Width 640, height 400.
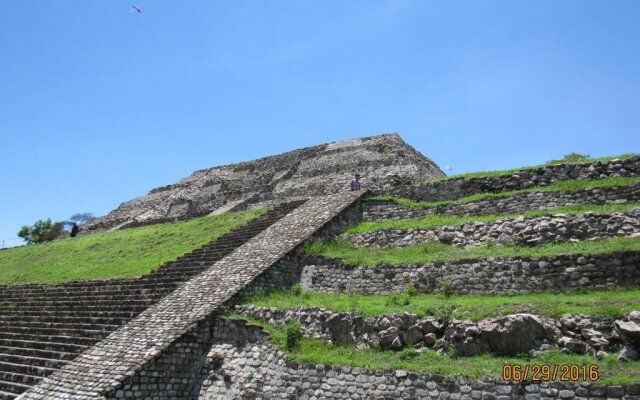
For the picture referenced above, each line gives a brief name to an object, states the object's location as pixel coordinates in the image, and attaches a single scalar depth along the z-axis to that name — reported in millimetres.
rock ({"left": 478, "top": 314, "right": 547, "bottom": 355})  7773
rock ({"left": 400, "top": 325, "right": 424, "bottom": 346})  8814
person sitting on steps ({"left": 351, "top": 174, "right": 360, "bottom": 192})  18875
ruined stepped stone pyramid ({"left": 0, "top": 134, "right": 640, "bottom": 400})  7848
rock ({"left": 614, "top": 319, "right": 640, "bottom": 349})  7117
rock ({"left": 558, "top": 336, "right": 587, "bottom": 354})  7438
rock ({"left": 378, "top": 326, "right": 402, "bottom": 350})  8906
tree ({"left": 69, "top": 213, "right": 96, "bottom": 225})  52944
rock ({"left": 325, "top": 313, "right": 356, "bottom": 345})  9562
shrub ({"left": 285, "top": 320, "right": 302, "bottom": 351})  9664
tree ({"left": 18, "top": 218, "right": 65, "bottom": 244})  37844
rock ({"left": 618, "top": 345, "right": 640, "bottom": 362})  7066
